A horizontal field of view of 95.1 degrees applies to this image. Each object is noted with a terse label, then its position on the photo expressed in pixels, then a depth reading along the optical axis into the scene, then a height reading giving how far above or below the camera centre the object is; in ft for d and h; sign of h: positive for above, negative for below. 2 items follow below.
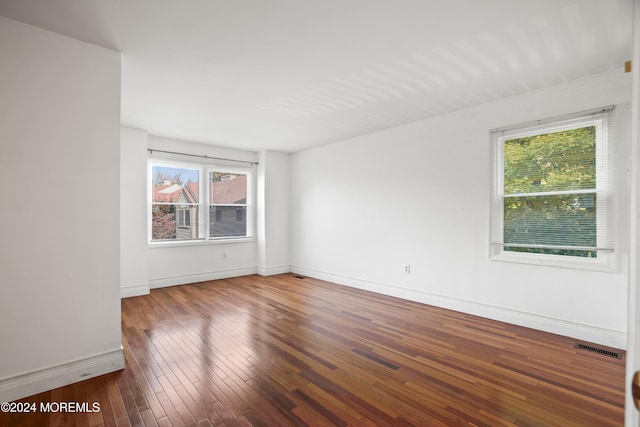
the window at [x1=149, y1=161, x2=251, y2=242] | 17.17 +0.60
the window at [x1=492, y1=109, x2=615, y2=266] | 9.50 +0.75
